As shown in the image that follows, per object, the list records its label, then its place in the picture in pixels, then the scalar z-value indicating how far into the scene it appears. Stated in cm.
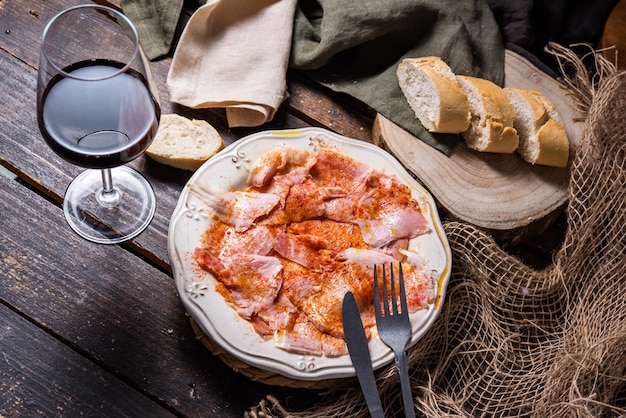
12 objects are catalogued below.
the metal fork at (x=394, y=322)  142
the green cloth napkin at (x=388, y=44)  178
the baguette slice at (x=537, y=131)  170
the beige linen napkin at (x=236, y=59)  173
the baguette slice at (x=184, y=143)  163
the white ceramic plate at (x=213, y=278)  140
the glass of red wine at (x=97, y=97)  121
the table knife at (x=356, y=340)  140
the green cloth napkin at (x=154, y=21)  182
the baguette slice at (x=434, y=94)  166
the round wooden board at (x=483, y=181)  166
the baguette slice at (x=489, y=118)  166
